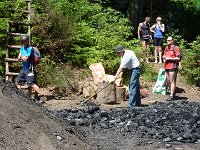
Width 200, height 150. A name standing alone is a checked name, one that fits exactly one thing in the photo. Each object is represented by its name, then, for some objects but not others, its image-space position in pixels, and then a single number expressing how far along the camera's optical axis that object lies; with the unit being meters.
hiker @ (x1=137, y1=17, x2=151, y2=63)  18.42
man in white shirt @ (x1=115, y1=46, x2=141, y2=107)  12.83
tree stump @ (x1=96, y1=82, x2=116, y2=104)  13.84
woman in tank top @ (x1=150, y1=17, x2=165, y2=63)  18.38
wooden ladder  14.34
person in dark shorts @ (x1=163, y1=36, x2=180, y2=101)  14.67
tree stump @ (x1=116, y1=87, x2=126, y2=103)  14.31
